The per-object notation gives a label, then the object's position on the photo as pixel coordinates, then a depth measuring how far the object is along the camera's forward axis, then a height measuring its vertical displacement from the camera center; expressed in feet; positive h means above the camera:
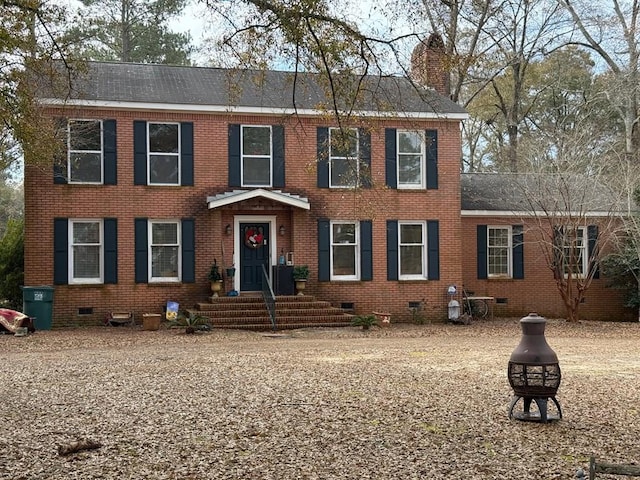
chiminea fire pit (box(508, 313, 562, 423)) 23.07 -3.19
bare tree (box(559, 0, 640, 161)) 88.84 +24.03
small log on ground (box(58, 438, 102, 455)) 20.43 -4.88
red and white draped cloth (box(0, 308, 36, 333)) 52.65 -3.60
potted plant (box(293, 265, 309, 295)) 60.95 -0.76
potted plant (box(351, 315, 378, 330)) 57.11 -4.19
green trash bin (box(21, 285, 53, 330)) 55.62 -2.58
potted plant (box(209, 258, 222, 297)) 59.62 -0.92
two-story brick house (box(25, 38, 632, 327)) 58.39 +5.28
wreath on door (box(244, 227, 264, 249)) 61.77 +2.46
